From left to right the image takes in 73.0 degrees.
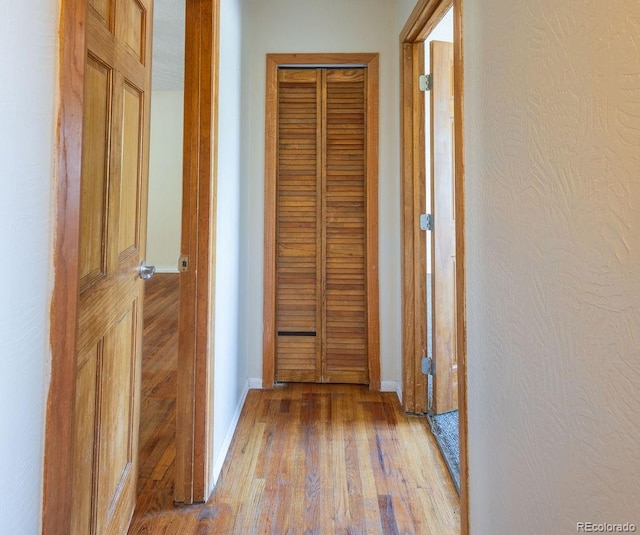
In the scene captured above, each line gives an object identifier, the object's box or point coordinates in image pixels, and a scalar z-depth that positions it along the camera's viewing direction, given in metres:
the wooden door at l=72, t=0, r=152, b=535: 0.98
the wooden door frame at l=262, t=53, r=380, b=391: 2.62
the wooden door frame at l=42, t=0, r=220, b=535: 0.69
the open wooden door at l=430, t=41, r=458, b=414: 2.17
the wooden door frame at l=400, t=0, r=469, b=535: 2.31
